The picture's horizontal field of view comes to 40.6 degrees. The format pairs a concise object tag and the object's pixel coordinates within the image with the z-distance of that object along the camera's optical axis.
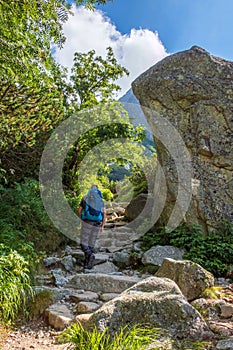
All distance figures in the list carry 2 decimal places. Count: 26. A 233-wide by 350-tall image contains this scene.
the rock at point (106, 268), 6.53
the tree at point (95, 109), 11.45
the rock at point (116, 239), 8.41
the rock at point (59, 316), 3.60
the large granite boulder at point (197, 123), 7.36
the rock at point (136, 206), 11.21
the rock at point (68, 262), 6.34
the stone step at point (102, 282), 4.83
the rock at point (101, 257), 7.02
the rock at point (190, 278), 4.49
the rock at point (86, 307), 3.93
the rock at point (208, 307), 3.79
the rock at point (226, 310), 3.75
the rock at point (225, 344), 2.65
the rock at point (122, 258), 6.91
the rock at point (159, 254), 6.45
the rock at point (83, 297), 4.35
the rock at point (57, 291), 4.27
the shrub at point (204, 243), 6.21
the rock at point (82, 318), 3.39
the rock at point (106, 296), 4.41
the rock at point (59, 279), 5.05
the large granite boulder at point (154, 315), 2.74
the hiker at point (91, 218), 6.71
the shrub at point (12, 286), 3.47
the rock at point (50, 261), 6.16
